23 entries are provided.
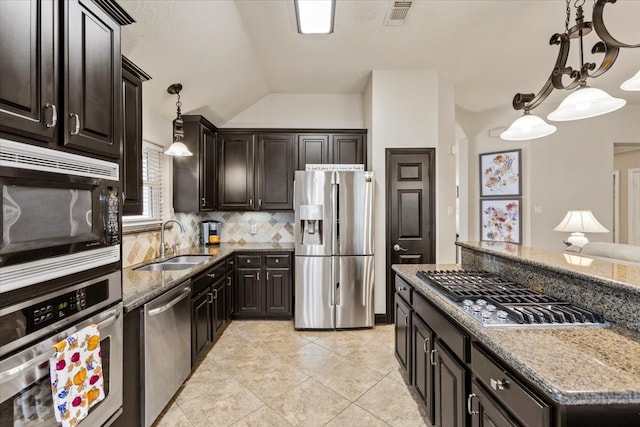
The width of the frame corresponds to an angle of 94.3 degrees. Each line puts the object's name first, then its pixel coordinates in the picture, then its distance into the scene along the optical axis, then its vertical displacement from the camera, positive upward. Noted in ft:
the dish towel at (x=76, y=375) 3.63 -2.10
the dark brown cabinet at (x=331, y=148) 13.41 +2.90
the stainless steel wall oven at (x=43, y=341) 3.18 -1.55
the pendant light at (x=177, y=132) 8.95 +2.56
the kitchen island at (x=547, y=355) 2.68 -1.57
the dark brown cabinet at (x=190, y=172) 11.53 +1.59
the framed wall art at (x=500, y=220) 16.29 -0.51
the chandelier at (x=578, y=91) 5.07 +2.37
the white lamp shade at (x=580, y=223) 12.45 -0.54
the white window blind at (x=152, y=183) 10.38 +1.11
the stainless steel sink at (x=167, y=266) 9.17 -1.69
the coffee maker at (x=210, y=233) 13.07 -0.91
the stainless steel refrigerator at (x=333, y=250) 11.25 -1.44
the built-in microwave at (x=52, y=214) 3.17 +0.00
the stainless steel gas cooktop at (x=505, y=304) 4.03 -1.47
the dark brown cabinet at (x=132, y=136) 6.43 +1.73
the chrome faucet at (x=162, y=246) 10.26 -1.15
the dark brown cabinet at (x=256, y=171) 13.39 +1.88
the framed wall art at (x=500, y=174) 16.25 +2.08
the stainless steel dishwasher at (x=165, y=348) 5.84 -2.97
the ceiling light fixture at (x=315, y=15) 7.82 +5.54
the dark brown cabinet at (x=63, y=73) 3.19 +1.78
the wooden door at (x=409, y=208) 11.99 +0.15
